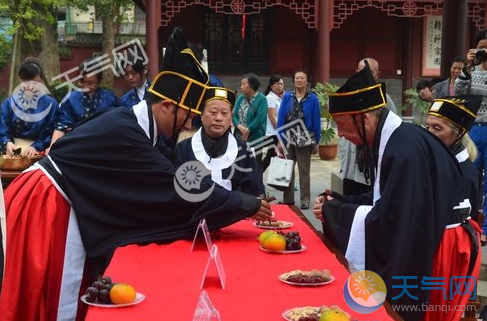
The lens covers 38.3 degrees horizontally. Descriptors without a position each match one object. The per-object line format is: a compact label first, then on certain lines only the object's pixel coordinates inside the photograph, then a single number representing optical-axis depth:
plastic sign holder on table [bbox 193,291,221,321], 2.23
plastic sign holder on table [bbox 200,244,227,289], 2.84
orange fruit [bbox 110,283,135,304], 2.58
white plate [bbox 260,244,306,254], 3.44
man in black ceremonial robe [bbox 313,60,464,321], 3.25
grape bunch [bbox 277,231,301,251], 3.47
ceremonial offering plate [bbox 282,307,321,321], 2.38
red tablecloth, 2.56
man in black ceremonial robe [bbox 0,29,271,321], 3.68
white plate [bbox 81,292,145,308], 2.57
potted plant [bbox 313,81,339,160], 13.19
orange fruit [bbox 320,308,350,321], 2.26
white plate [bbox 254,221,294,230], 4.05
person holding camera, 6.33
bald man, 6.14
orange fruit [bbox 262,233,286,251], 3.43
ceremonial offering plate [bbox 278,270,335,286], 2.84
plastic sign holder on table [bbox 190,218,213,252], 3.38
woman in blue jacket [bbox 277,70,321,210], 8.71
